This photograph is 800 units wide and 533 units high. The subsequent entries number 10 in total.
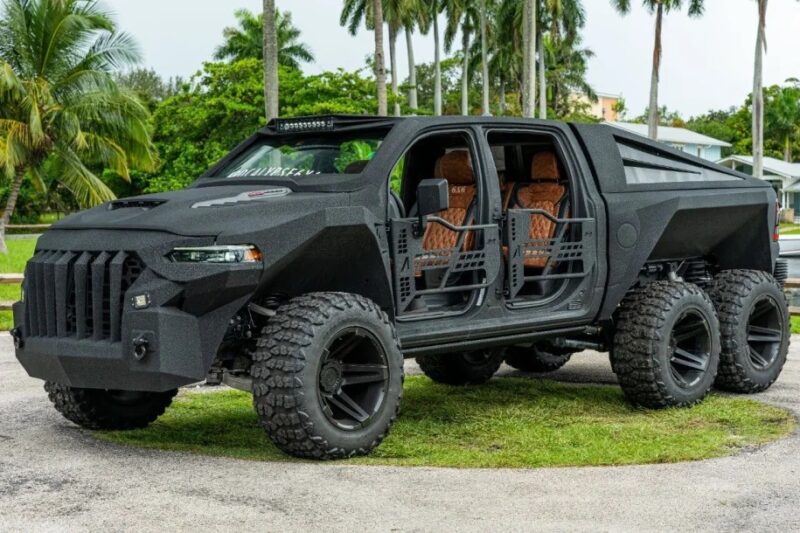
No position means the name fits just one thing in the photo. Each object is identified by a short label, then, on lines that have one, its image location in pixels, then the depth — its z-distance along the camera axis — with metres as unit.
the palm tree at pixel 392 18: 54.12
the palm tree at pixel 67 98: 29.88
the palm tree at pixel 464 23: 66.00
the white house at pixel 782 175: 77.12
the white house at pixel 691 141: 82.88
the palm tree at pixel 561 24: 65.83
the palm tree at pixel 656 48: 52.38
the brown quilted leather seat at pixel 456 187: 8.02
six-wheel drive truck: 6.16
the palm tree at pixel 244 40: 59.75
